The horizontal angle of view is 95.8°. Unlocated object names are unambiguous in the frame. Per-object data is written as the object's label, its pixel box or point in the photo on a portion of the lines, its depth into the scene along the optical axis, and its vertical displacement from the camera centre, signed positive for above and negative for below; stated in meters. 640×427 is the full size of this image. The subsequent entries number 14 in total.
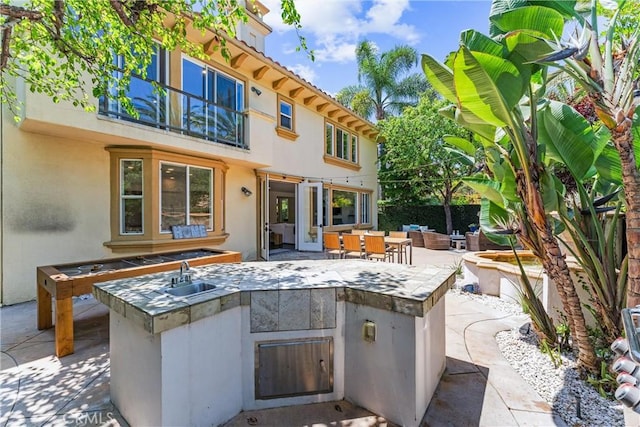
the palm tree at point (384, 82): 21.34 +9.94
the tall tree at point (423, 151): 16.94 +3.78
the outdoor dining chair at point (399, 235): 9.79 -0.77
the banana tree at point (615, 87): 2.56 +1.15
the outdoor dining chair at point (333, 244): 9.39 -1.04
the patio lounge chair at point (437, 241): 14.10 -1.41
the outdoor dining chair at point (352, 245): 8.86 -1.02
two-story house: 6.18 +1.37
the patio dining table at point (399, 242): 8.95 -0.92
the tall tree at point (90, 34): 4.45 +3.07
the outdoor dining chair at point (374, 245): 8.37 -0.97
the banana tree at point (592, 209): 3.11 +0.02
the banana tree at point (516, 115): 2.71 +1.02
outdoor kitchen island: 2.42 -1.24
